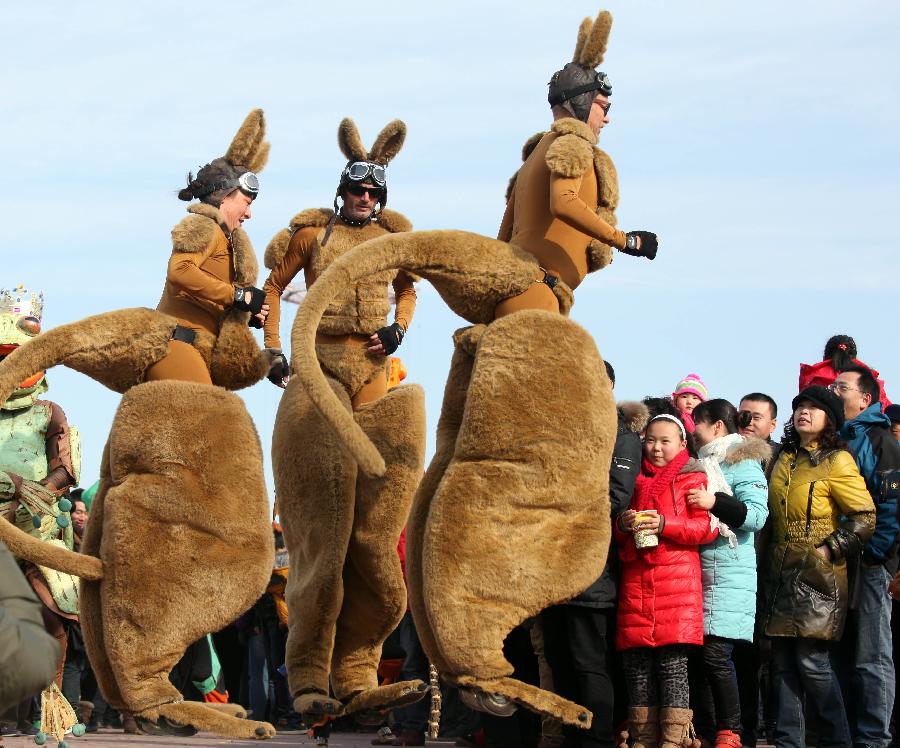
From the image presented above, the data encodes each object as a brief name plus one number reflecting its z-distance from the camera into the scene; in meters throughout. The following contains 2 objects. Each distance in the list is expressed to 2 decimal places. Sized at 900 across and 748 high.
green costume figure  8.84
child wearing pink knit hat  9.30
